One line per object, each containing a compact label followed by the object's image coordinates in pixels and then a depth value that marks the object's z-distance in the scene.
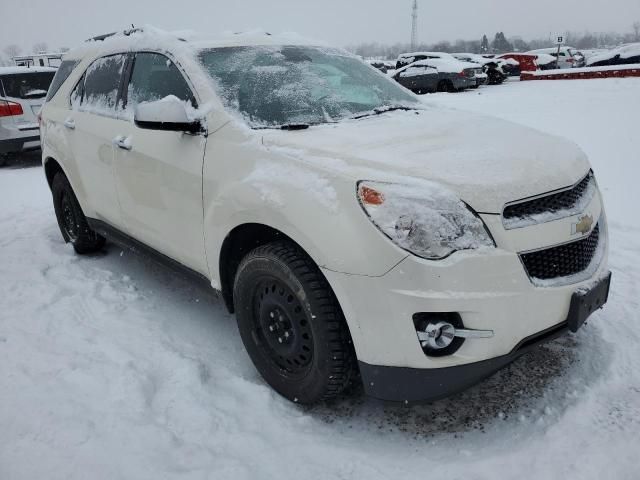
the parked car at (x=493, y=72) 22.25
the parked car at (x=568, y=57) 31.93
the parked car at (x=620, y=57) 24.84
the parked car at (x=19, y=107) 8.50
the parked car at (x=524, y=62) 27.42
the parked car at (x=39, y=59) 25.40
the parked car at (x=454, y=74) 18.81
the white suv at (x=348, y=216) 1.95
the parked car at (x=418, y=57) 20.88
